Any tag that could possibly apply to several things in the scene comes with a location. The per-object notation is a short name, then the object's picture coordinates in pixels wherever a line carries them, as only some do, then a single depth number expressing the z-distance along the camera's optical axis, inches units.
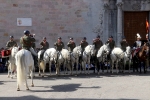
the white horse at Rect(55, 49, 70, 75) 605.3
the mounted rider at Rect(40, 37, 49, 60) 627.5
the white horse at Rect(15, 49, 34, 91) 422.6
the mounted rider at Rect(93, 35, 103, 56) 643.5
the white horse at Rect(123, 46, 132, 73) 643.5
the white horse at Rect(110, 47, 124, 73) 636.1
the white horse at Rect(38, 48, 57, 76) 594.6
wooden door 838.5
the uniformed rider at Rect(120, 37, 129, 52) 672.4
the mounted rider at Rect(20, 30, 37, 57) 455.8
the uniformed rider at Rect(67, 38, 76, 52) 645.5
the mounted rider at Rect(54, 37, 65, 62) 622.5
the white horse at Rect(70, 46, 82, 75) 625.4
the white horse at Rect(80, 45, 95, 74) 617.9
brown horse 644.1
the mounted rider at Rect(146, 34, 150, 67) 660.7
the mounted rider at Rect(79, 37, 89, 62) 645.9
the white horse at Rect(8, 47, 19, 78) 561.6
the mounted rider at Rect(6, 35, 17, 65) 619.2
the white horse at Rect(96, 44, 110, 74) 625.0
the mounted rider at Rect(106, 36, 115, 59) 650.8
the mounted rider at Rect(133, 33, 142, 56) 693.5
